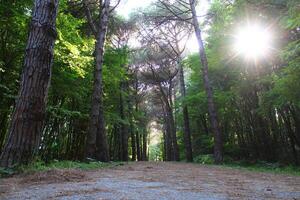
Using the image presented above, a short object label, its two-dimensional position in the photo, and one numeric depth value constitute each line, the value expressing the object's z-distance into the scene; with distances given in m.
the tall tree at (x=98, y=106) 8.29
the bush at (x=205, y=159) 12.64
